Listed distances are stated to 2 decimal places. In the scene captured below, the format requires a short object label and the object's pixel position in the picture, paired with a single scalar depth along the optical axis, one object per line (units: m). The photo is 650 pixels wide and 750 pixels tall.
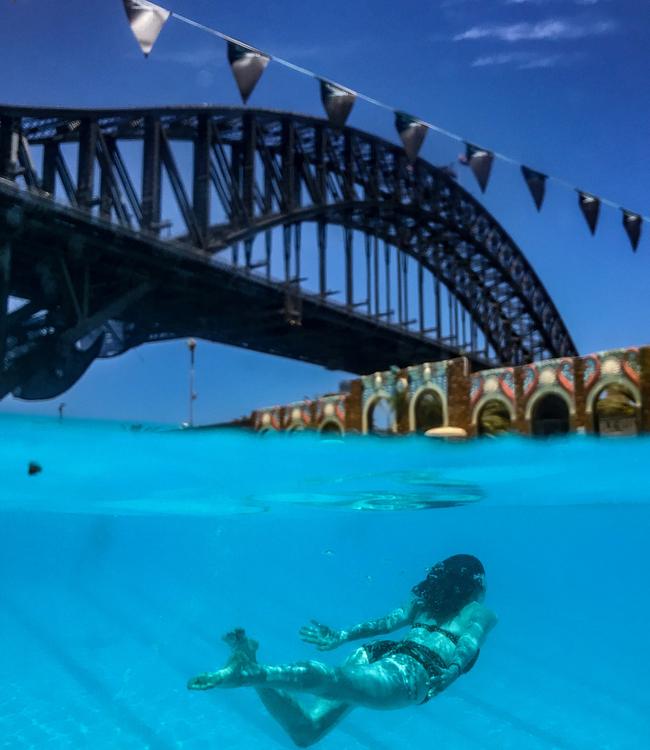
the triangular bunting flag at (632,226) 21.22
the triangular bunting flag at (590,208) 20.30
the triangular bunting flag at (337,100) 14.49
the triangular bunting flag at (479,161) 17.61
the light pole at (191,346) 40.41
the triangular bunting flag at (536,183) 18.98
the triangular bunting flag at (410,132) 16.12
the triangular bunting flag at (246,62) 12.58
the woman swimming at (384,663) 4.99
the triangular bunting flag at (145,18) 10.74
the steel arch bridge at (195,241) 30.44
